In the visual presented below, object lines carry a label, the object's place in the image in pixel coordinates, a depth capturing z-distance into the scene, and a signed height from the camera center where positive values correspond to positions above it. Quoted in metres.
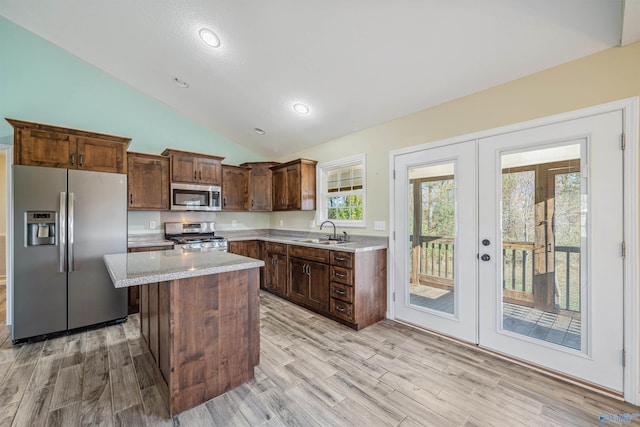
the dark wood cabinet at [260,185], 4.86 +0.51
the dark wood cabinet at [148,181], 3.72 +0.45
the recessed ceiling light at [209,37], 2.63 +1.80
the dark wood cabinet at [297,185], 4.32 +0.46
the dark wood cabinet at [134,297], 3.48 -1.13
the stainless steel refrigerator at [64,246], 2.68 -0.37
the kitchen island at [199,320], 1.70 -0.77
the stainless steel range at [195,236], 3.88 -0.39
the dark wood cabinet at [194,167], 3.96 +0.71
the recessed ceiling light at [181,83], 3.55 +1.78
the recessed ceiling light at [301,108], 3.45 +1.39
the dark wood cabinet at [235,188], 4.63 +0.44
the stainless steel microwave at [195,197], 4.00 +0.24
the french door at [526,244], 1.93 -0.29
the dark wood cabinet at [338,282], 3.01 -0.89
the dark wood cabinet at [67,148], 2.74 +0.72
